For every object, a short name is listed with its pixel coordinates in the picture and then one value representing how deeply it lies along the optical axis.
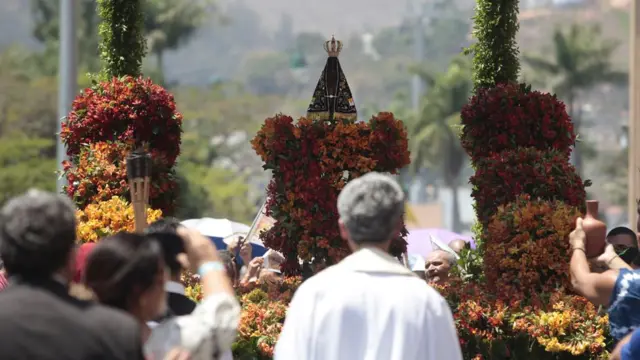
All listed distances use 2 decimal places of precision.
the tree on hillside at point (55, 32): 67.00
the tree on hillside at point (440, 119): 79.06
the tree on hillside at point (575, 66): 79.94
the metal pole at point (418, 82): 100.31
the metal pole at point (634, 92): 26.61
